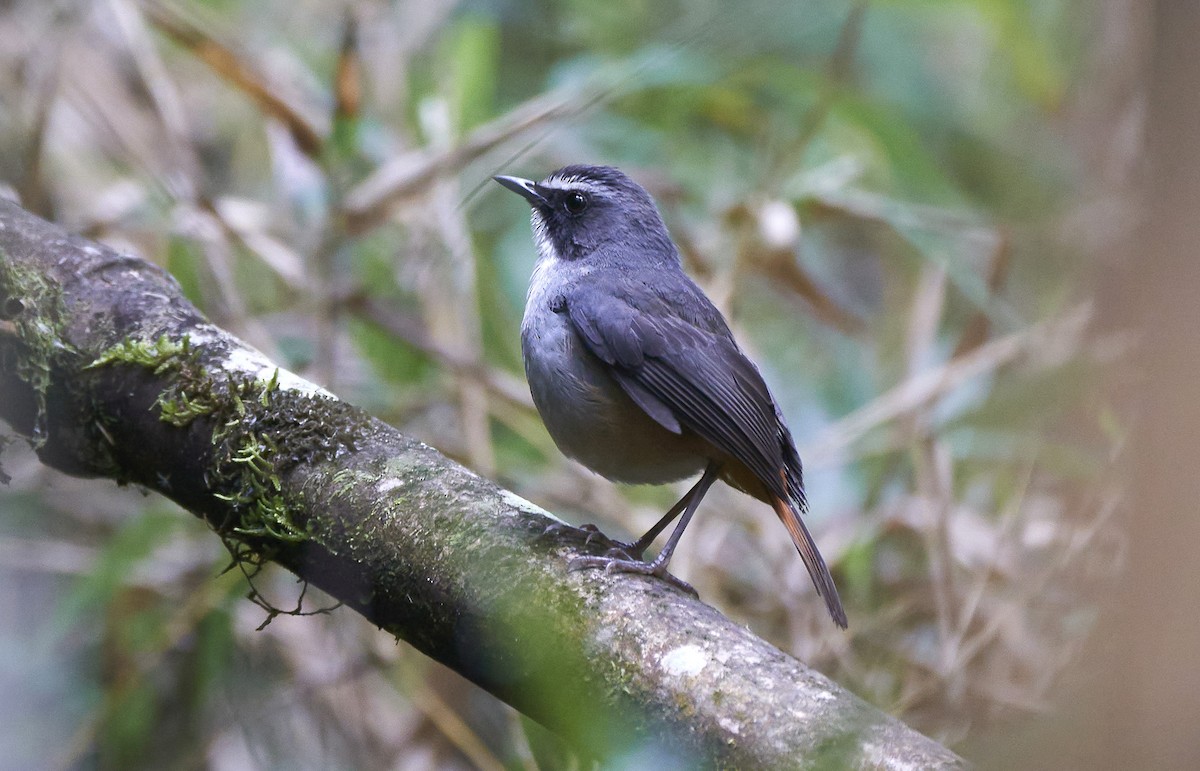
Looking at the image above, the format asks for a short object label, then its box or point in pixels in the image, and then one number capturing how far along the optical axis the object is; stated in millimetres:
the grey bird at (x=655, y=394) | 4232
